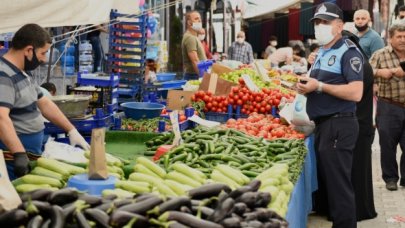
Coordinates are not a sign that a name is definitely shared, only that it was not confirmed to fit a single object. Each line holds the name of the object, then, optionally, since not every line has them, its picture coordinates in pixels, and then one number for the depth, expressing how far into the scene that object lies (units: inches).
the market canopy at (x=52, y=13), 295.6
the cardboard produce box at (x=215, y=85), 483.2
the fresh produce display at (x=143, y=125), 384.5
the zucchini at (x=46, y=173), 243.8
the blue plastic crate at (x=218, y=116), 462.2
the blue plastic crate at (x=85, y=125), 354.9
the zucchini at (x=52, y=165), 246.4
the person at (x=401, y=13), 601.3
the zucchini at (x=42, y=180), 237.3
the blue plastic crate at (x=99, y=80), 441.9
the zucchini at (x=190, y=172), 245.3
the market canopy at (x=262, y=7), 1117.7
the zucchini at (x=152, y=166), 252.7
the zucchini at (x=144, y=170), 250.8
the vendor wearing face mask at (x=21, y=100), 273.7
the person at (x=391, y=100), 462.9
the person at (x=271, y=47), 1155.3
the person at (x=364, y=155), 382.3
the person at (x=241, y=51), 963.4
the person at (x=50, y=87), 423.2
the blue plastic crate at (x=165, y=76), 599.2
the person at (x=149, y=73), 554.3
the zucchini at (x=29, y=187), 232.8
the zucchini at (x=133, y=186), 224.9
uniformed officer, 328.8
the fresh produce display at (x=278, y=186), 230.7
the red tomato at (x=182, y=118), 398.3
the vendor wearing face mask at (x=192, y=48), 598.9
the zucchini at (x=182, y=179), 237.3
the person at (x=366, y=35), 540.4
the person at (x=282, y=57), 1007.4
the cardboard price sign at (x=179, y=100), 464.8
